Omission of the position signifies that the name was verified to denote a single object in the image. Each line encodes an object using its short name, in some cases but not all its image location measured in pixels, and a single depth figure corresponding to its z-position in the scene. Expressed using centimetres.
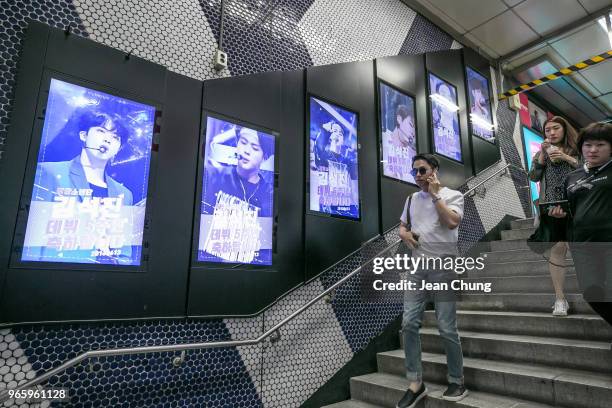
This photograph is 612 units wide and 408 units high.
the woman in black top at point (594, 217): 175
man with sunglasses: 216
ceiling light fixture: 511
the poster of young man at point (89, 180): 199
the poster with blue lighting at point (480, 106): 540
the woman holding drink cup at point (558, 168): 260
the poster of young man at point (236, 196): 255
